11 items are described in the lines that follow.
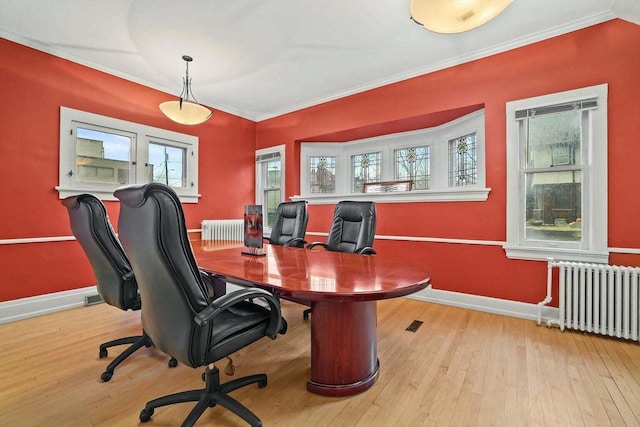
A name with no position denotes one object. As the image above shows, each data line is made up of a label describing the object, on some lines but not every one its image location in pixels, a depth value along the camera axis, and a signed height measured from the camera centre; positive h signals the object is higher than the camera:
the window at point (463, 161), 3.46 +0.67
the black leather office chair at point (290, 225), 3.22 -0.13
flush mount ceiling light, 1.58 +1.16
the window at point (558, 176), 2.49 +0.37
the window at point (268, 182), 4.95 +0.56
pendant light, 3.05 +1.12
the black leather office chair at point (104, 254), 1.68 -0.24
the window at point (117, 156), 3.13 +0.73
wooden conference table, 1.32 -0.35
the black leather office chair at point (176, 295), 1.02 -0.33
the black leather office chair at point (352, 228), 2.88 -0.14
